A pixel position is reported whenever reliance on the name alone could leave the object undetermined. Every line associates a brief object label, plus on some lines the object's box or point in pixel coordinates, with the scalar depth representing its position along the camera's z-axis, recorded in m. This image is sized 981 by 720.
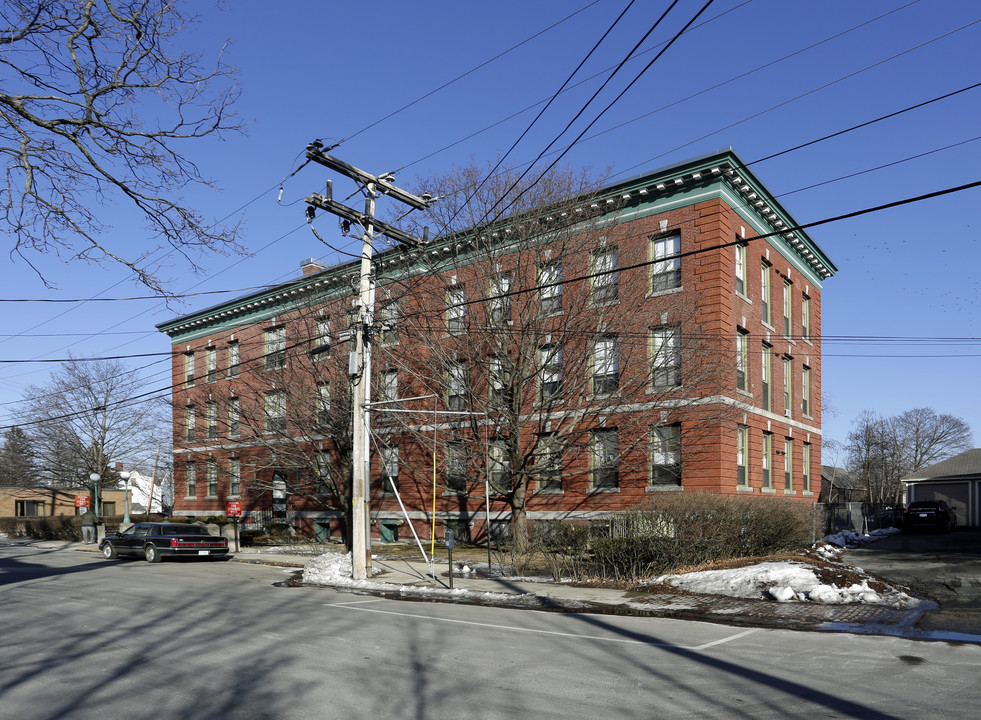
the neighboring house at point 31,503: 68.06
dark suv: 40.66
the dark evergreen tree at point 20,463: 54.94
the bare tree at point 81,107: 10.08
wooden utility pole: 20.02
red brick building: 24.36
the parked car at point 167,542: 26.52
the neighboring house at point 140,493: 103.35
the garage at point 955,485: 56.28
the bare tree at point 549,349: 24.02
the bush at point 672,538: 17.84
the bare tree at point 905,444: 89.44
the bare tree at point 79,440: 53.53
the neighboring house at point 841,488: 63.19
